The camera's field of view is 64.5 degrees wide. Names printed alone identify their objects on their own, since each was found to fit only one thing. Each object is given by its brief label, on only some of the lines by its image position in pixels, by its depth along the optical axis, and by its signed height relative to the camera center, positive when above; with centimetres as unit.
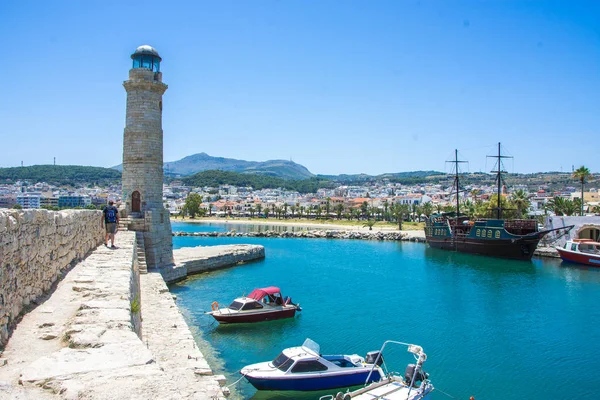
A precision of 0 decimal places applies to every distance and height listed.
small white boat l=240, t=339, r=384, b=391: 1234 -455
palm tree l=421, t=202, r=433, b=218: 9528 -144
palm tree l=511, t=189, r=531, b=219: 5991 +29
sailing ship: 4200 -319
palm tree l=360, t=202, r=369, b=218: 11904 -202
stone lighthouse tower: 2239 +187
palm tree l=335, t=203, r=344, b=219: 11169 -233
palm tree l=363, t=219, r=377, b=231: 8216 -442
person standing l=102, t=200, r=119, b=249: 1551 -75
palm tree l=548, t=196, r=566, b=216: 5979 -32
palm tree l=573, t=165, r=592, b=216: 5315 +350
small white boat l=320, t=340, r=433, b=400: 1069 -438
